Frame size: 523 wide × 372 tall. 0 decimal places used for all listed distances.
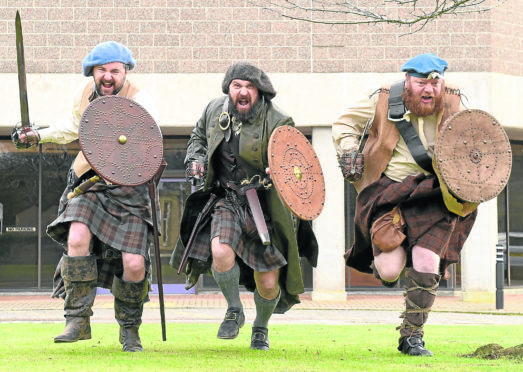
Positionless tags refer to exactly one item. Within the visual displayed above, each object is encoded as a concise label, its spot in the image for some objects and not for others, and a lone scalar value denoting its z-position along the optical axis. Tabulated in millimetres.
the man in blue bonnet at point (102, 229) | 12508
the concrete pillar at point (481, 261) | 35125
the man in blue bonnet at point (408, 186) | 12750
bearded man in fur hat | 13289
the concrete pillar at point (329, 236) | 34875
